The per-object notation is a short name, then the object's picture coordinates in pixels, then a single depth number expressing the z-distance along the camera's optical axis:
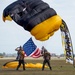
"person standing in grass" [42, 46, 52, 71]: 28.80
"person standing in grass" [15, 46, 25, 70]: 28.59
